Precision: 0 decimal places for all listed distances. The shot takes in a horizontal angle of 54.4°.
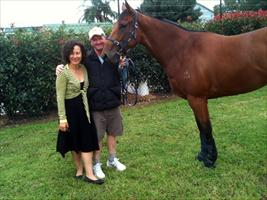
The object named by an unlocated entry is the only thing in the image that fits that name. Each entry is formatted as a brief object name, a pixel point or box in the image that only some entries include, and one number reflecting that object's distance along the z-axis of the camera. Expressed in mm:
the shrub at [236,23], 7089
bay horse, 3035
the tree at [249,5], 17861
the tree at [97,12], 21670
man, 3050
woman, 2914
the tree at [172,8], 15998
